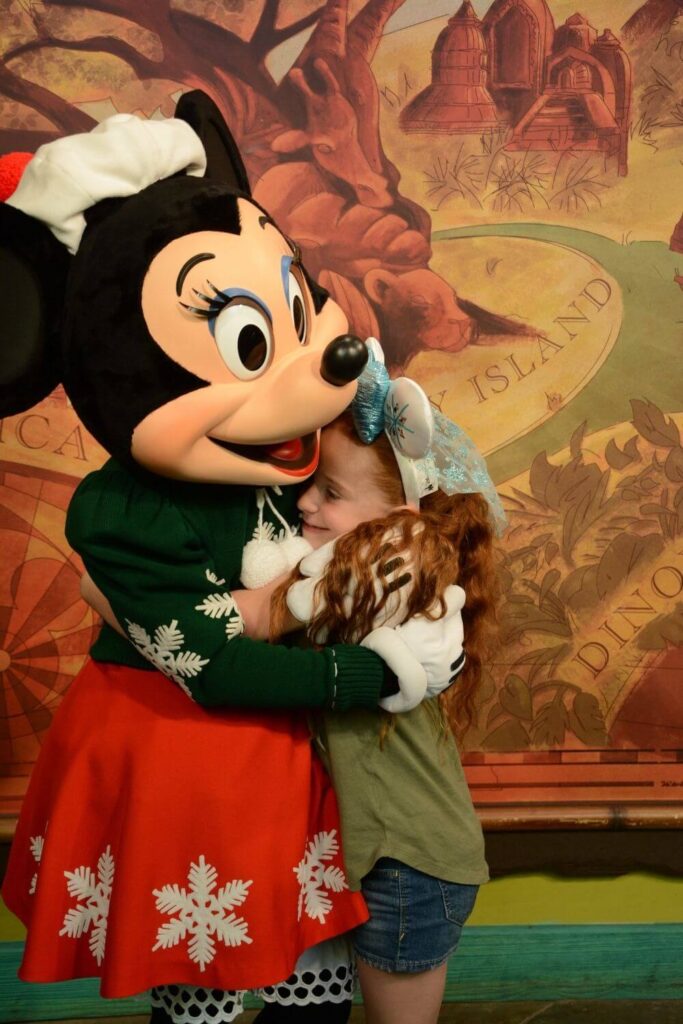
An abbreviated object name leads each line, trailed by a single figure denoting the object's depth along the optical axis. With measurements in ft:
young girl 4.01
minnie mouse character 3.73
